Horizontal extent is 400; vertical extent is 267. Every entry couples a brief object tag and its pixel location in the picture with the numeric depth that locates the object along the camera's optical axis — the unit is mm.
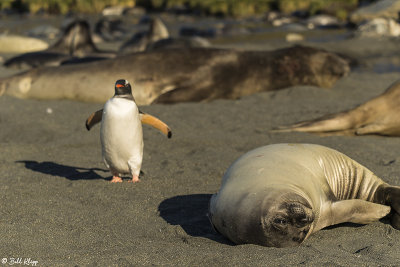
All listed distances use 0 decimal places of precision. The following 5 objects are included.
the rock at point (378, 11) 18875
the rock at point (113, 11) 32406
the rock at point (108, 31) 18764
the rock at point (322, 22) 21725
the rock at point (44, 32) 20719
